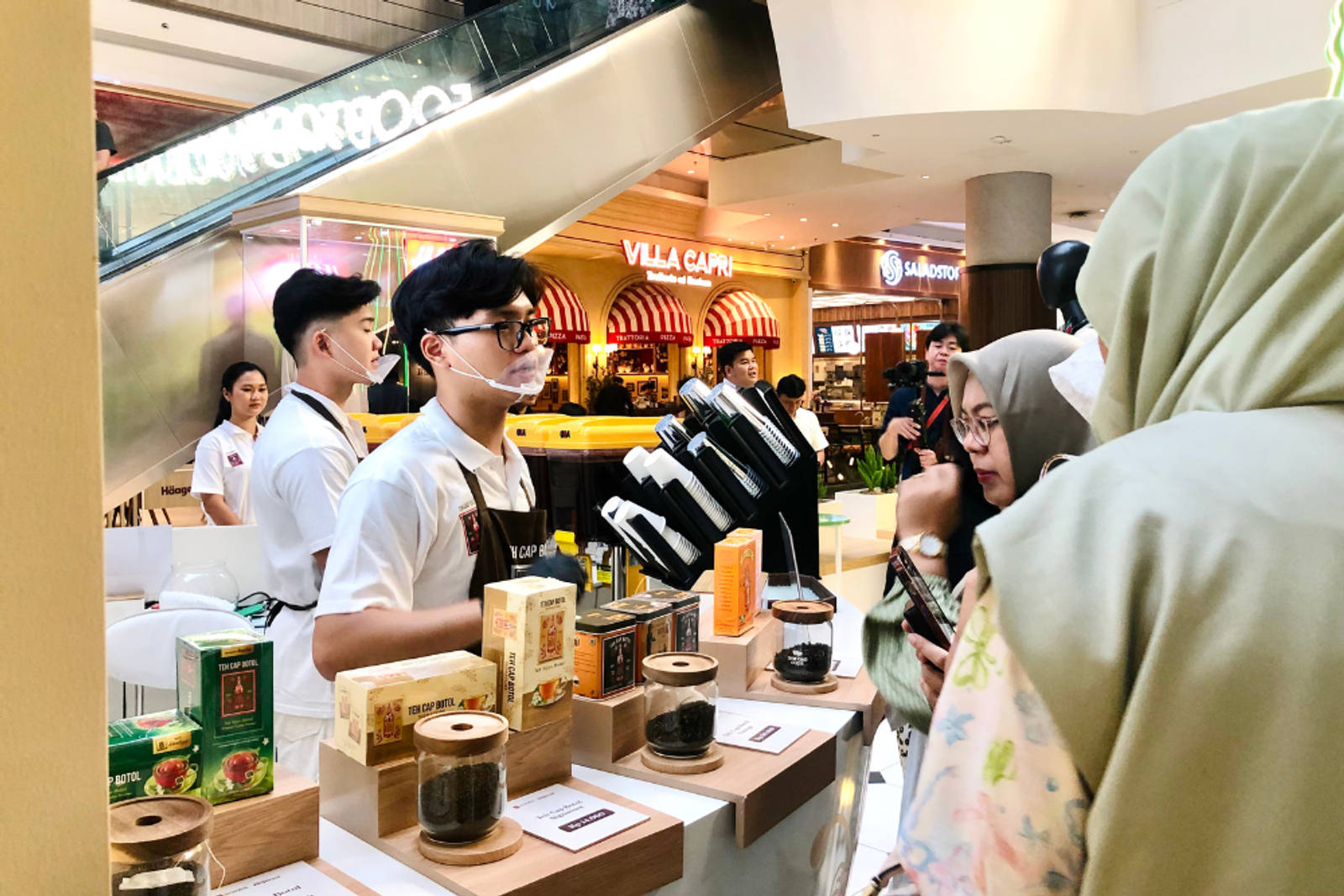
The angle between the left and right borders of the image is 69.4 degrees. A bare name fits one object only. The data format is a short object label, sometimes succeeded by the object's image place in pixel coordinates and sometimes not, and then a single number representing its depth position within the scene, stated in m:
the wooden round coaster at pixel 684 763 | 1.69
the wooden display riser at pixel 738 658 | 2.18
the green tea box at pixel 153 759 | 1.24
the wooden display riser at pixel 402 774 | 1.42
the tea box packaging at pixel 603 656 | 1.75
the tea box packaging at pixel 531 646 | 1.56
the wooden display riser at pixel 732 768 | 1.64
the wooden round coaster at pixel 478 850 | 1.34
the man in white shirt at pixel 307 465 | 2.35
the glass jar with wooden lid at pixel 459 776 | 1.35
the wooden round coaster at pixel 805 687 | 2.17
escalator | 6.20
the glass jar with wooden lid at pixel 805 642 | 2.21
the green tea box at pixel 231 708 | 1.32
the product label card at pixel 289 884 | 1.28
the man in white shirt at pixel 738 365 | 5.78
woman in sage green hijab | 0.78
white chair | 2.58
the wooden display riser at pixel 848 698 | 2.12
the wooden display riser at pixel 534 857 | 1.30
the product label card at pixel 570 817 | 1.42
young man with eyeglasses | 1.96
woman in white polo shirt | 5.13
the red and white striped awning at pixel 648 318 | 15.19
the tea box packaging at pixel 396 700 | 1.42
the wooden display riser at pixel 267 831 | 1.29
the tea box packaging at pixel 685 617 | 2.02
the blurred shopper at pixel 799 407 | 6.49
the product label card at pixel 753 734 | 1.83
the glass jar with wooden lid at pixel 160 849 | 1.07
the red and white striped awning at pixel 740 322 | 16.78
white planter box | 8.03
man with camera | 4.47
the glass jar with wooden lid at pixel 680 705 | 1.70
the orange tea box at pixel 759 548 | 2.42
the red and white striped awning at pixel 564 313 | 13.80
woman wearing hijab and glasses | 2.14
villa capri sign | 14.41
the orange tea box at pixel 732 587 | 2.24
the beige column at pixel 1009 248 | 10.57
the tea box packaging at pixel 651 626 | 1.87
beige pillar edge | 0.75
